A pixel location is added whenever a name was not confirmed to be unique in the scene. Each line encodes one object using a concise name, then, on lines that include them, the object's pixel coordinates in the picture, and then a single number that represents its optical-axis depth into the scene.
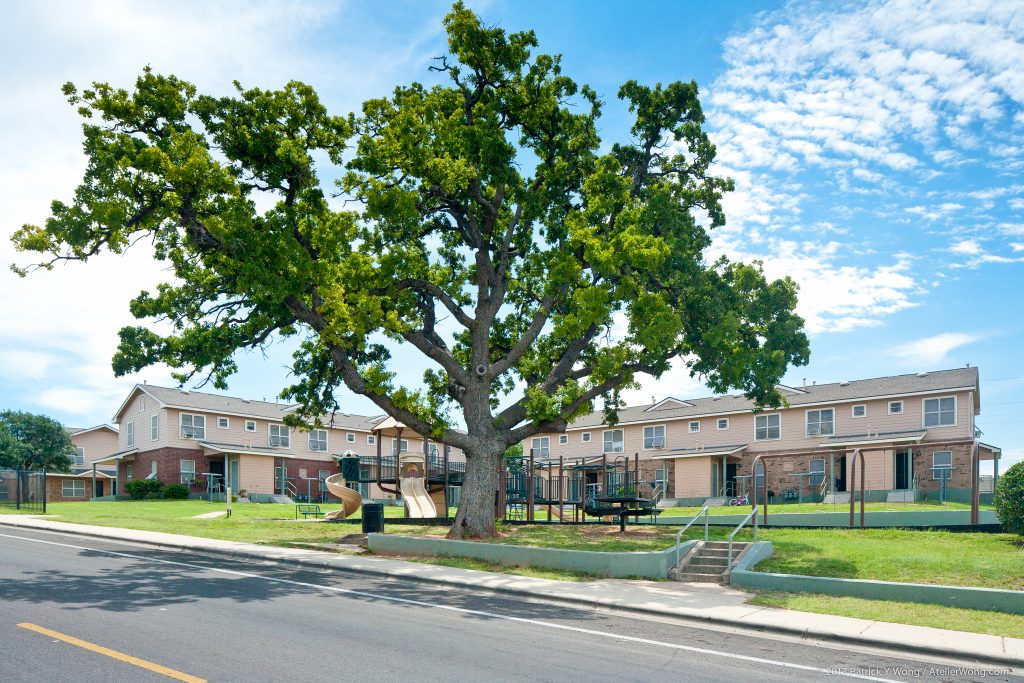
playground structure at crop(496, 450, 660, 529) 24.02
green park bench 36.28
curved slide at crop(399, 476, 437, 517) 29.38
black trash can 22.75
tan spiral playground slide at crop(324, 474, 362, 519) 30.86
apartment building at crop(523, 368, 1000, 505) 39.88
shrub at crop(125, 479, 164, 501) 49.22
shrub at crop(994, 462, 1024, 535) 16.67
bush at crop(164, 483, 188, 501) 49.44
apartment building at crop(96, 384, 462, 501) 52.19
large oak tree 20.64
